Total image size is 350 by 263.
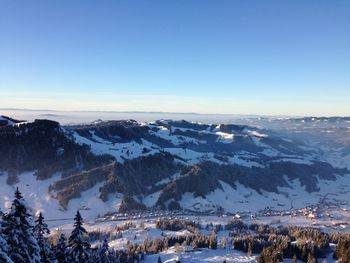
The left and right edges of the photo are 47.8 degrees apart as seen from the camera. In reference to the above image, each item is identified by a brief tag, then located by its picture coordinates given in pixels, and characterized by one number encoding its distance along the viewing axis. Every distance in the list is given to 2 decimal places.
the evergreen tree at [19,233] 48.03
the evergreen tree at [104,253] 97.28
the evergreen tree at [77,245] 62.06
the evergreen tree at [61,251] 66.23
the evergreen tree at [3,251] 39.50
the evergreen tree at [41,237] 62.12
